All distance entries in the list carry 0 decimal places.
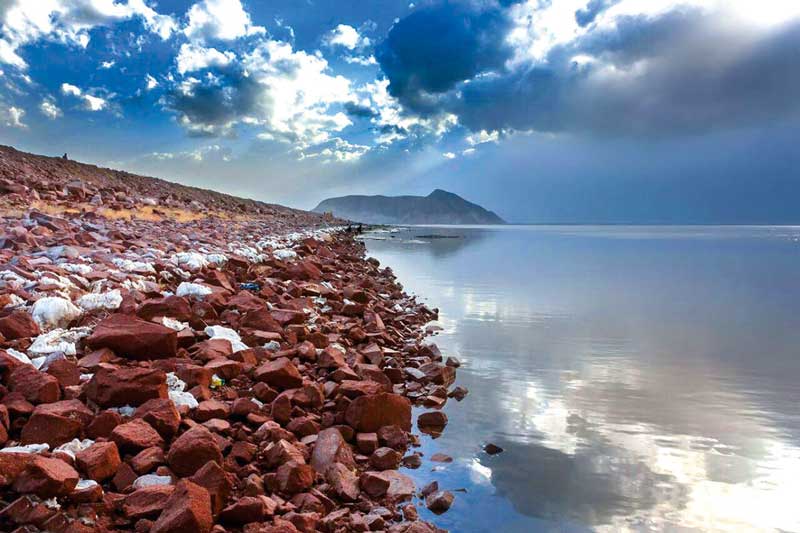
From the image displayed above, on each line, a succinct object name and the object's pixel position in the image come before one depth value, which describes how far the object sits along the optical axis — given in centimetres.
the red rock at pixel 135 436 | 354
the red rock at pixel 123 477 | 323
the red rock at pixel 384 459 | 441
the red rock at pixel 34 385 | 384
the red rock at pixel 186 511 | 286
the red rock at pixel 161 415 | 379
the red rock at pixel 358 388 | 530
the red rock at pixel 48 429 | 345
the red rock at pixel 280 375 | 522
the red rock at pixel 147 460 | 338
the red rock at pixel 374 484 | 393
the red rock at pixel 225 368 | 520
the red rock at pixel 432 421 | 561
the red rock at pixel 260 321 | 696
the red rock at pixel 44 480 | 290
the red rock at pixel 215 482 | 322
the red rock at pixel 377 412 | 491
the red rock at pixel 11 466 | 294
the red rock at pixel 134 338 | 499
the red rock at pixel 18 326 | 477
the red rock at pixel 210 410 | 424
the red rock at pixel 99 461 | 322
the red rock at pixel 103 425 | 361
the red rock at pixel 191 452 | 347
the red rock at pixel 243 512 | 315
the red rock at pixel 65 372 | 417
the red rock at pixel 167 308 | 616
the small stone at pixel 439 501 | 399
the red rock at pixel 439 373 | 709
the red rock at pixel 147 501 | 299
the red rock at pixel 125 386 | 407
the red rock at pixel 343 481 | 373
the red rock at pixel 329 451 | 403
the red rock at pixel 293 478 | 359
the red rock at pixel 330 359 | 612
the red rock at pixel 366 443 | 461
